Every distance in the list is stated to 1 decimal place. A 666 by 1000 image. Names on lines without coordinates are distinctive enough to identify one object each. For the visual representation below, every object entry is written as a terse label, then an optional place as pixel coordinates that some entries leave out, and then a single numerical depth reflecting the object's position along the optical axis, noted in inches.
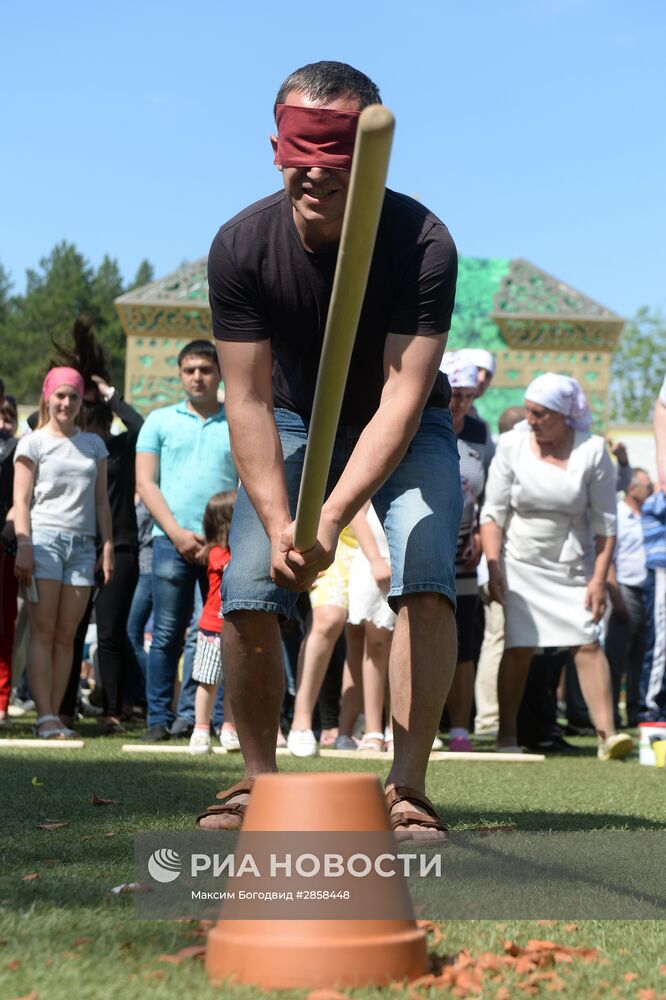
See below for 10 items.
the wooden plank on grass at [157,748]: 263.3
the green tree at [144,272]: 3951.8
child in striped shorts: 284.2
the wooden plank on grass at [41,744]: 262.4
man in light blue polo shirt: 313.0
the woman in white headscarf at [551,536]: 304.2
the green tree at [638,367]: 3021.7
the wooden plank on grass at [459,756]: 272.6
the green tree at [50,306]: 3425.2
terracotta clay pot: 80.4
